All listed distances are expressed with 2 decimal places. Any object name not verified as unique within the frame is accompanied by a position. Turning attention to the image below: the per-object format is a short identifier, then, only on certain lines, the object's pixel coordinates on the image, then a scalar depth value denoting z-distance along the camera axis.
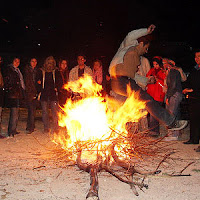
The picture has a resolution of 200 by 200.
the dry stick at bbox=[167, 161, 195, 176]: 4.17
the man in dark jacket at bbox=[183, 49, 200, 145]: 6.56
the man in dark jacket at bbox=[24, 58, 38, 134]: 7.65
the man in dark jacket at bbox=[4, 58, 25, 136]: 6.96
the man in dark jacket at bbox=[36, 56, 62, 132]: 7.69
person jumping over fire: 5.11
